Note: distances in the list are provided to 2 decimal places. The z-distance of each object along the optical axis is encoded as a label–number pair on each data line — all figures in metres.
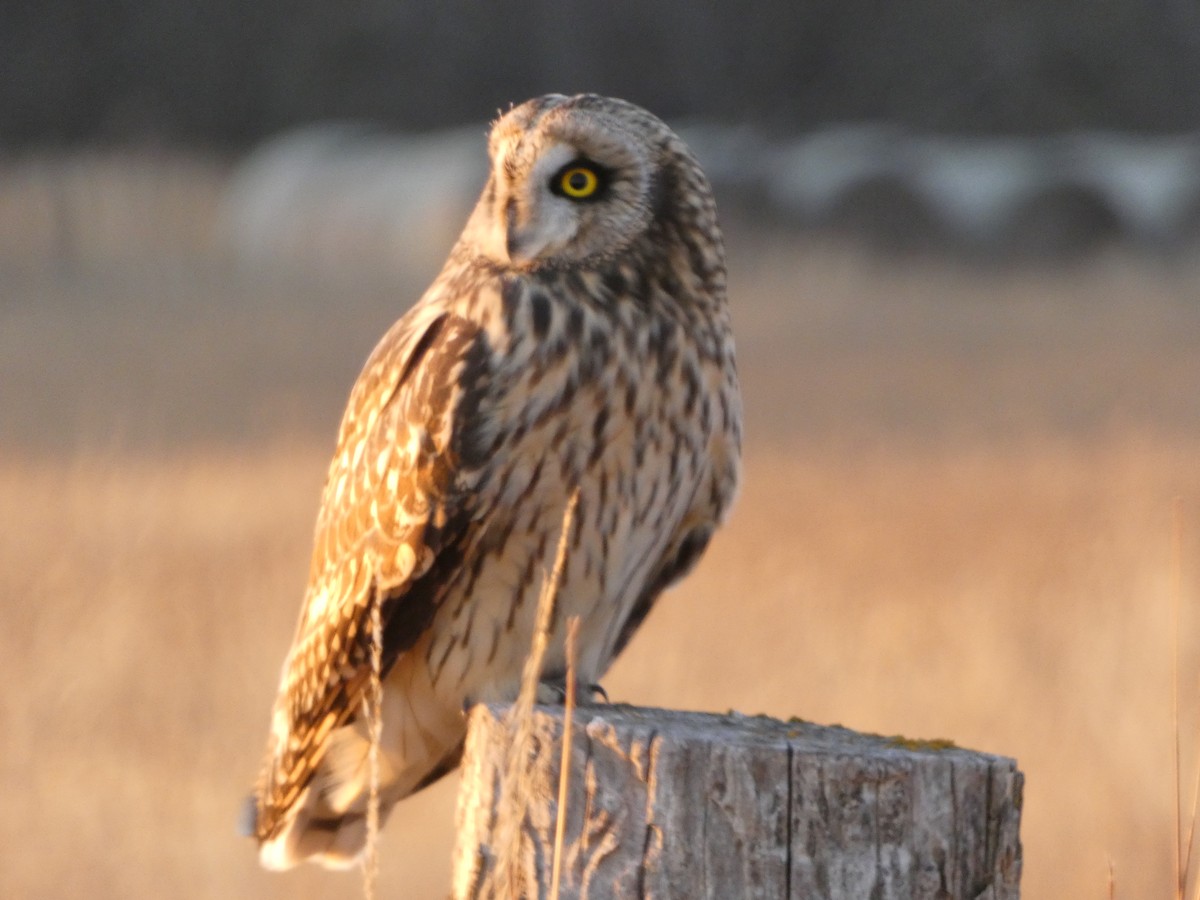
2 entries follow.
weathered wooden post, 8.37
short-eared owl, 8.61
